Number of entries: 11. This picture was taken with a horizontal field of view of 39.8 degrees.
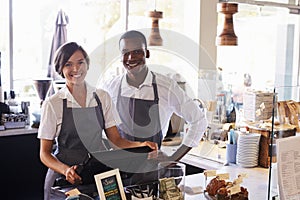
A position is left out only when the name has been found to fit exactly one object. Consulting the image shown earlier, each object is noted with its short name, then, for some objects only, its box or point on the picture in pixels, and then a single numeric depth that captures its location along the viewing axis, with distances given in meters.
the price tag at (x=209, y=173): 1.67
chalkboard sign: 1.29
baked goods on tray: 1.52
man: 2.32
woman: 2.20
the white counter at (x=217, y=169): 1.83
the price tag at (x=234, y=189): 1.52
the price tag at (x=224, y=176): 1.63
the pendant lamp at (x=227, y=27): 2.57
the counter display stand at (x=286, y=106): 1.67
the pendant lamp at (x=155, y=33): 3.03
